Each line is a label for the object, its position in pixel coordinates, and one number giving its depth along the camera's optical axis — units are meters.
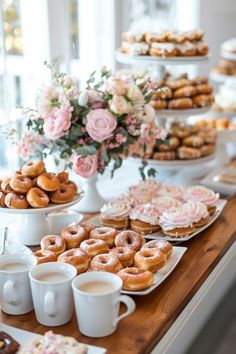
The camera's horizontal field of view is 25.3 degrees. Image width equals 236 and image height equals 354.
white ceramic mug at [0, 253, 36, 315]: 1.07
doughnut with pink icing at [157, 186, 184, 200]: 1.62
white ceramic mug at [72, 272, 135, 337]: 0.99
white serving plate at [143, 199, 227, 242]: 1.43
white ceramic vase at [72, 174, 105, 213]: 1.69
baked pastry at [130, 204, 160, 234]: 1.46
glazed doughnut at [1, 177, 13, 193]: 1.36
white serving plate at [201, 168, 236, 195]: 1.89
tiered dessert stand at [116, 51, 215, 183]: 1.82
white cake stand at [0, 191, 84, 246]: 1.43
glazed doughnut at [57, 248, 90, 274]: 1.17
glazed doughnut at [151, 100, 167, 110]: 1.85
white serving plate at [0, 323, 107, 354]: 0.97
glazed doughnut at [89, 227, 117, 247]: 1.34
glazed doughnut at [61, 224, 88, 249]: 1.31
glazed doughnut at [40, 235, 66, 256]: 1.26
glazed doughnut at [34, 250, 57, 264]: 1.18
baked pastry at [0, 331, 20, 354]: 0.95
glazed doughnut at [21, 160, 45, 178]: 1.38
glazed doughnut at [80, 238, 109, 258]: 1.25
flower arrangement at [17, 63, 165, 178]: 1.46
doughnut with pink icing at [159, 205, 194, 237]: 1.43
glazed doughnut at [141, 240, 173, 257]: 1.28
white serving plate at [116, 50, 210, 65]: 1.81
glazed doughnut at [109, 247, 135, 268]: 1.23
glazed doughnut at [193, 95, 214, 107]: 1.90
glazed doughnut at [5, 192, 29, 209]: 1.33
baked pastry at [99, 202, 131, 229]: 1.48
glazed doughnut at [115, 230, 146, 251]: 1.31
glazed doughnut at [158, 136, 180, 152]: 1.86
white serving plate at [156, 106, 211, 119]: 1.86
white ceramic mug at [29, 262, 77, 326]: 1.03
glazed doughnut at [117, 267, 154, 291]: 1.13
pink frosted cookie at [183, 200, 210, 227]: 1.48
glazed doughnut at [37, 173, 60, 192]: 1.36
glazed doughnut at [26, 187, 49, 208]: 1.33
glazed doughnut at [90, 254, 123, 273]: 1.16
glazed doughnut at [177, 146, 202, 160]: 1.87
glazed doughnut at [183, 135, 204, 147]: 1.88
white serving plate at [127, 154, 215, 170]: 1.85
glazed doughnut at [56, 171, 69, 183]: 1.44
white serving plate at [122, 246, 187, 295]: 1.14
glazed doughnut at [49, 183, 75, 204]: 1.38
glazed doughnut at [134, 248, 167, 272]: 1.20
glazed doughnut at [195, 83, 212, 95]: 1.92
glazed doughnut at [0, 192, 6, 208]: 1.35
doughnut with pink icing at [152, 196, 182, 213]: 1.51
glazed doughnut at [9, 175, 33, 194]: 1.35
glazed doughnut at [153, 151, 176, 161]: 1.86
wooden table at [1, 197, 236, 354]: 1.02
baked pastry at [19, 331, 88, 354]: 0.91
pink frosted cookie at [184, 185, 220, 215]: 1.59
